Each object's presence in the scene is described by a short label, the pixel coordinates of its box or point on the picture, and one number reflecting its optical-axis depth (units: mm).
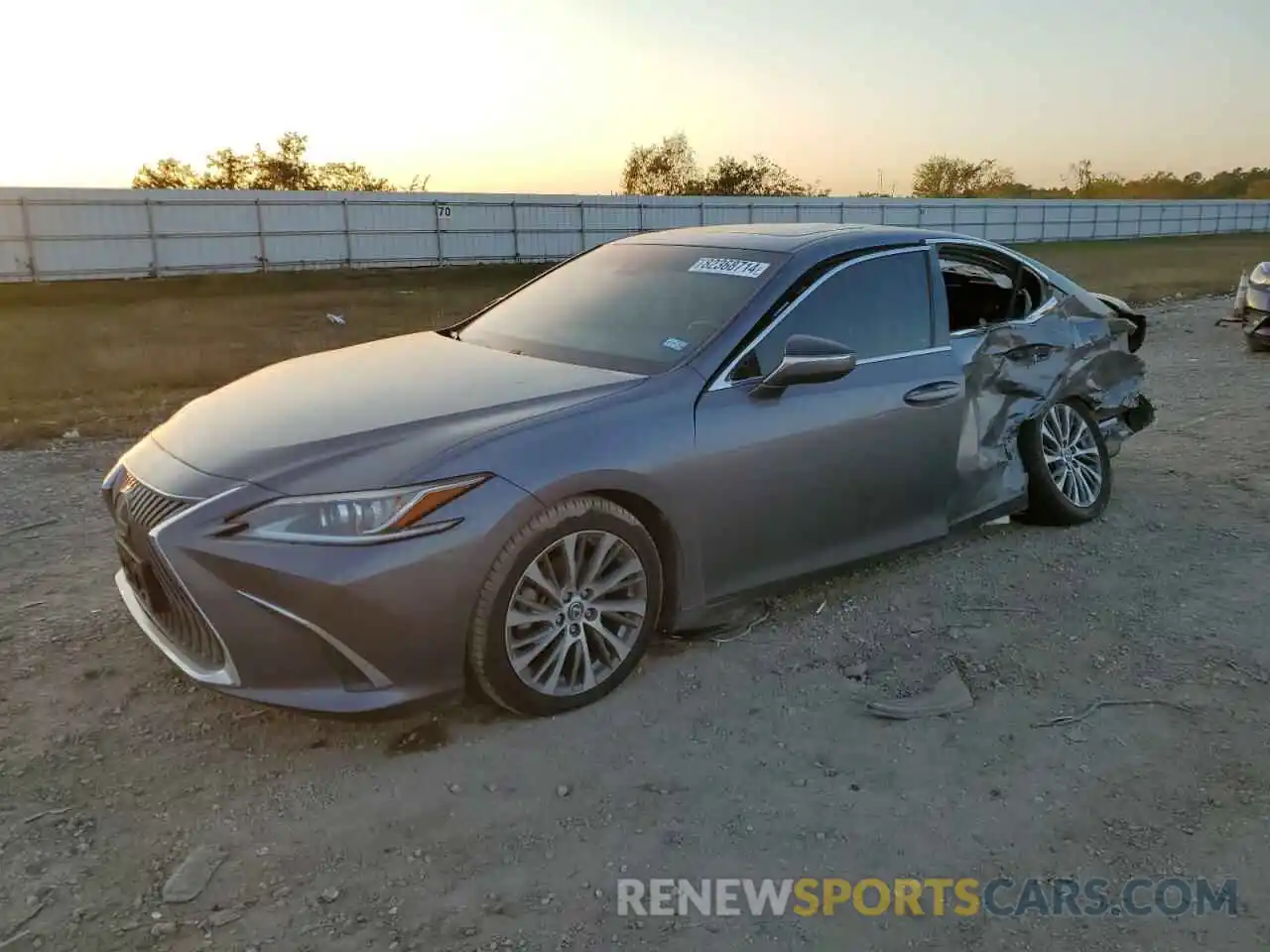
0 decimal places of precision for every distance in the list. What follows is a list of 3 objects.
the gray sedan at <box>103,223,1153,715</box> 3059
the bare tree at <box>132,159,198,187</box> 51969
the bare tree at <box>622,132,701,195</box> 63750
